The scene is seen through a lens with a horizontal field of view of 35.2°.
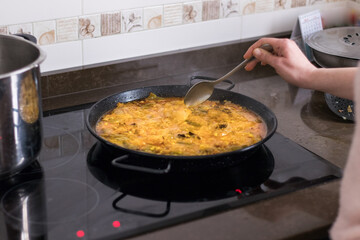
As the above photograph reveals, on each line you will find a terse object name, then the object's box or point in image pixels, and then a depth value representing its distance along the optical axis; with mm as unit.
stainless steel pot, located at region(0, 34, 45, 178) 1087
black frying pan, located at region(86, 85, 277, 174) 1188
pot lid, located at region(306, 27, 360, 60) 1661
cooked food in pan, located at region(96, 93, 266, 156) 1314
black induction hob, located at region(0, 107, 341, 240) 1084
